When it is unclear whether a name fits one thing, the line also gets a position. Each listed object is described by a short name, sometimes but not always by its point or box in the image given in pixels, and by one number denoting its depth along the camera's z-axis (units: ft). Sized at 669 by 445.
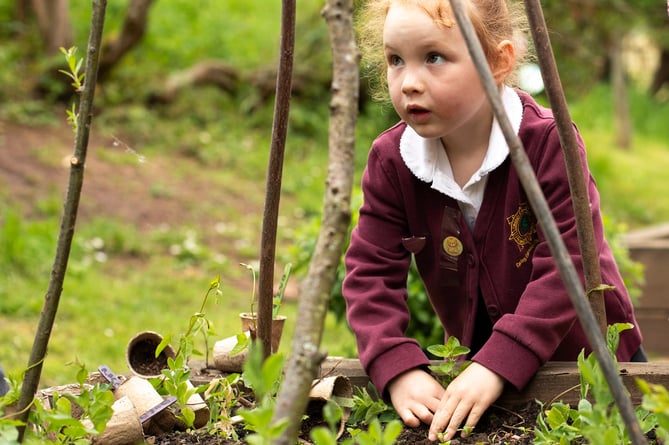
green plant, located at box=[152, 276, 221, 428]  5.42
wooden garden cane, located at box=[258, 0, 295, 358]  5.41
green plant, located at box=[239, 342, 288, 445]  4.28
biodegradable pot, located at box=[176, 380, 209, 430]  5.52
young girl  5.61
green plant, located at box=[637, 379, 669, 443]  4.38
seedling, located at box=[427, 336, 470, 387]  5.58
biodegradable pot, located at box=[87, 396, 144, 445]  5.26
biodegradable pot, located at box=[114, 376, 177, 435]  5.48
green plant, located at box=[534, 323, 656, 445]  4.74
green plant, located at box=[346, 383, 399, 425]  5.65
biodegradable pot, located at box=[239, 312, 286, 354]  5.85
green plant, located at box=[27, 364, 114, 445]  4.91
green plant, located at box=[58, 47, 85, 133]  5.04
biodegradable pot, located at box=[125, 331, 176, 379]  5.95
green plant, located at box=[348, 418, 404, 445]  4.42
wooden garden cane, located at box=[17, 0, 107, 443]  4.99
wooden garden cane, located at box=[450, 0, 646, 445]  4.60
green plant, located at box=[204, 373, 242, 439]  5.44
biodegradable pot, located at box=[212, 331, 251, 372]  6.02
